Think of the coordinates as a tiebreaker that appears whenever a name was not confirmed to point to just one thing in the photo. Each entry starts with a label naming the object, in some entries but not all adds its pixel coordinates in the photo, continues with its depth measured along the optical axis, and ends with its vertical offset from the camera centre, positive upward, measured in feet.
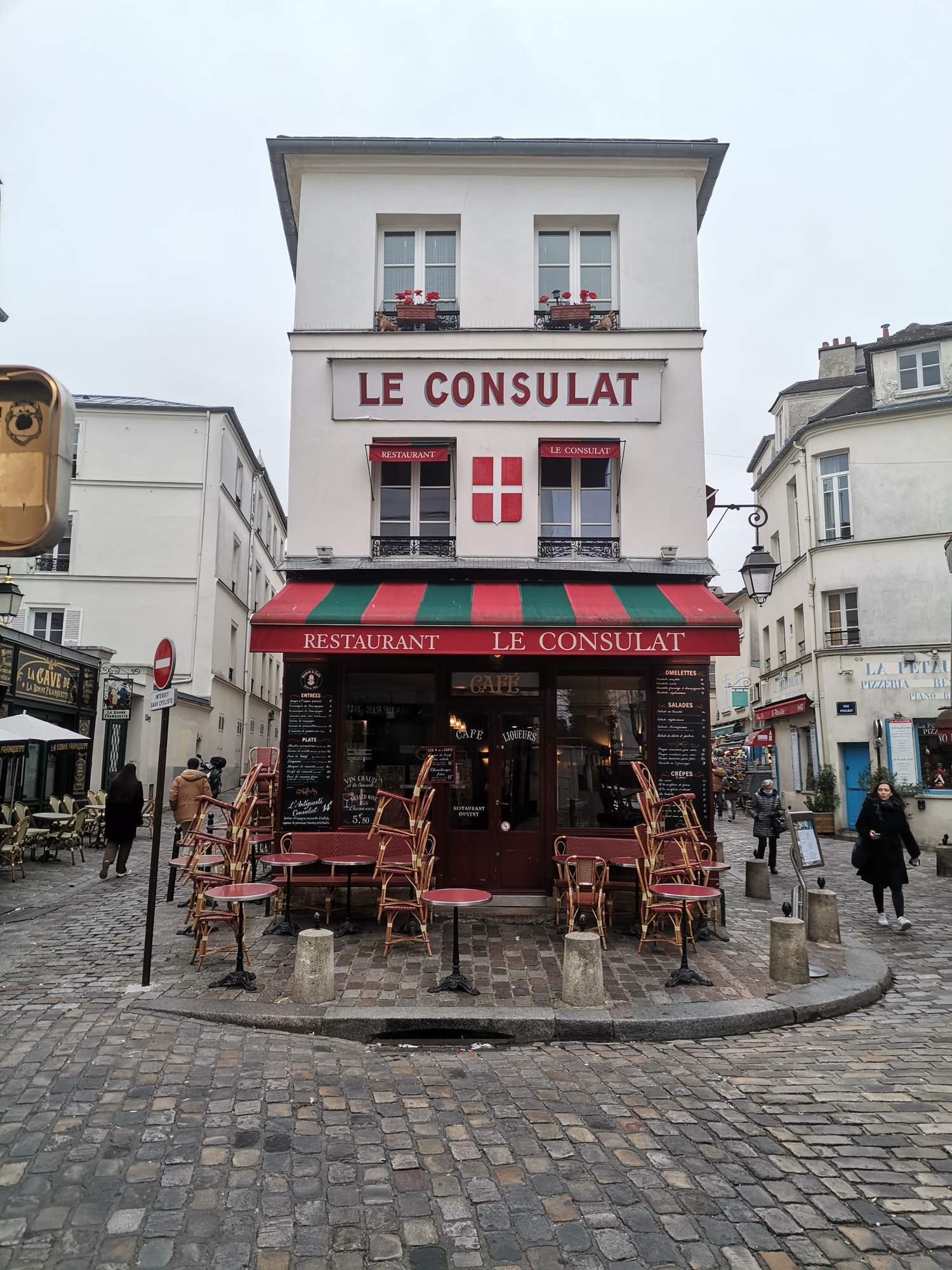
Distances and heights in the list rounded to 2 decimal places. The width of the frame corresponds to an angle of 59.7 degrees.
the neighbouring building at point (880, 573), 67.46 +16.32
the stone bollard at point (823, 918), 29.07 -5.33
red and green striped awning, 29.45 +4.74
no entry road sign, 23.00 +2.74
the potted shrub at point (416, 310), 36.63 +19.83
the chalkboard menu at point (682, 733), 31.99 +1.24
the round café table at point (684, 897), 22.93 -3.66
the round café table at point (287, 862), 27.78 -3.26
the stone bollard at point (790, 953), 23.24 -5.23
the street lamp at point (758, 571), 36.88 +8.56
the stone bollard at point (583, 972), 20.80 -5.18
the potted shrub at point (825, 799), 70.74 -2.88
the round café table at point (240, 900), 22.03 -3.65
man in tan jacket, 39.99 -1.41
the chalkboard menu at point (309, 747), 32.04 +0.64
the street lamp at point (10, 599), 45.37 +8.97
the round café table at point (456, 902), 21.58 -3.57
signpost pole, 21.91 -2.97
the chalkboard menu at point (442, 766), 31.76 -0.05
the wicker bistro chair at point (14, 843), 40.06 -3.85
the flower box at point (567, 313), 36.81 +19.79
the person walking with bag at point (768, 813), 47.85 -2.75
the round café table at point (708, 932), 28.27 -5.68
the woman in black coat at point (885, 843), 31.99 -2.97
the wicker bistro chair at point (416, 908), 25.44 -4.50
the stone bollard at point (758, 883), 38.42 -5.39
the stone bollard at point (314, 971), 20.67 -5.12
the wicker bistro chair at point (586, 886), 26.66 -3.98
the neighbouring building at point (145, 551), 82.23 +21.17
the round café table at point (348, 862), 26.84 -3.18
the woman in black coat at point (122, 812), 41.04 -2.40
